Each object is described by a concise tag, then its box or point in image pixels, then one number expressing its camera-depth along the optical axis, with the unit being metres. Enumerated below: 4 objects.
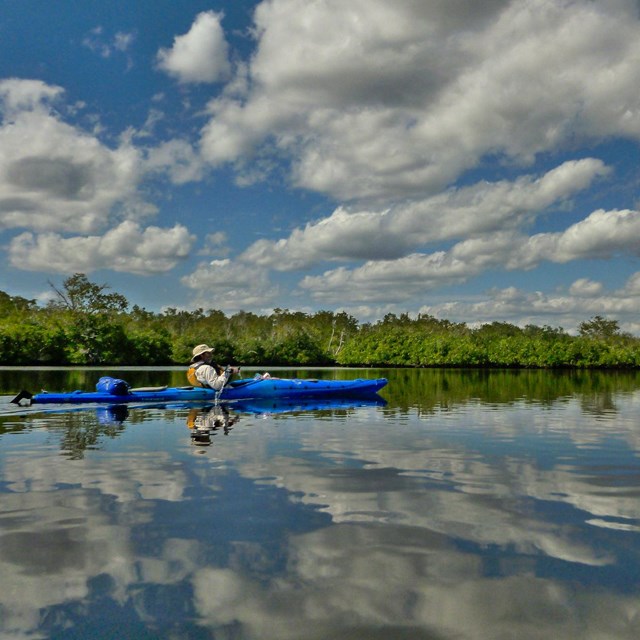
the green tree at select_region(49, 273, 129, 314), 82.12
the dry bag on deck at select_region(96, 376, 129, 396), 19.92
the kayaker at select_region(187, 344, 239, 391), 20.84
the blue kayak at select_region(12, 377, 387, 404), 19.57
